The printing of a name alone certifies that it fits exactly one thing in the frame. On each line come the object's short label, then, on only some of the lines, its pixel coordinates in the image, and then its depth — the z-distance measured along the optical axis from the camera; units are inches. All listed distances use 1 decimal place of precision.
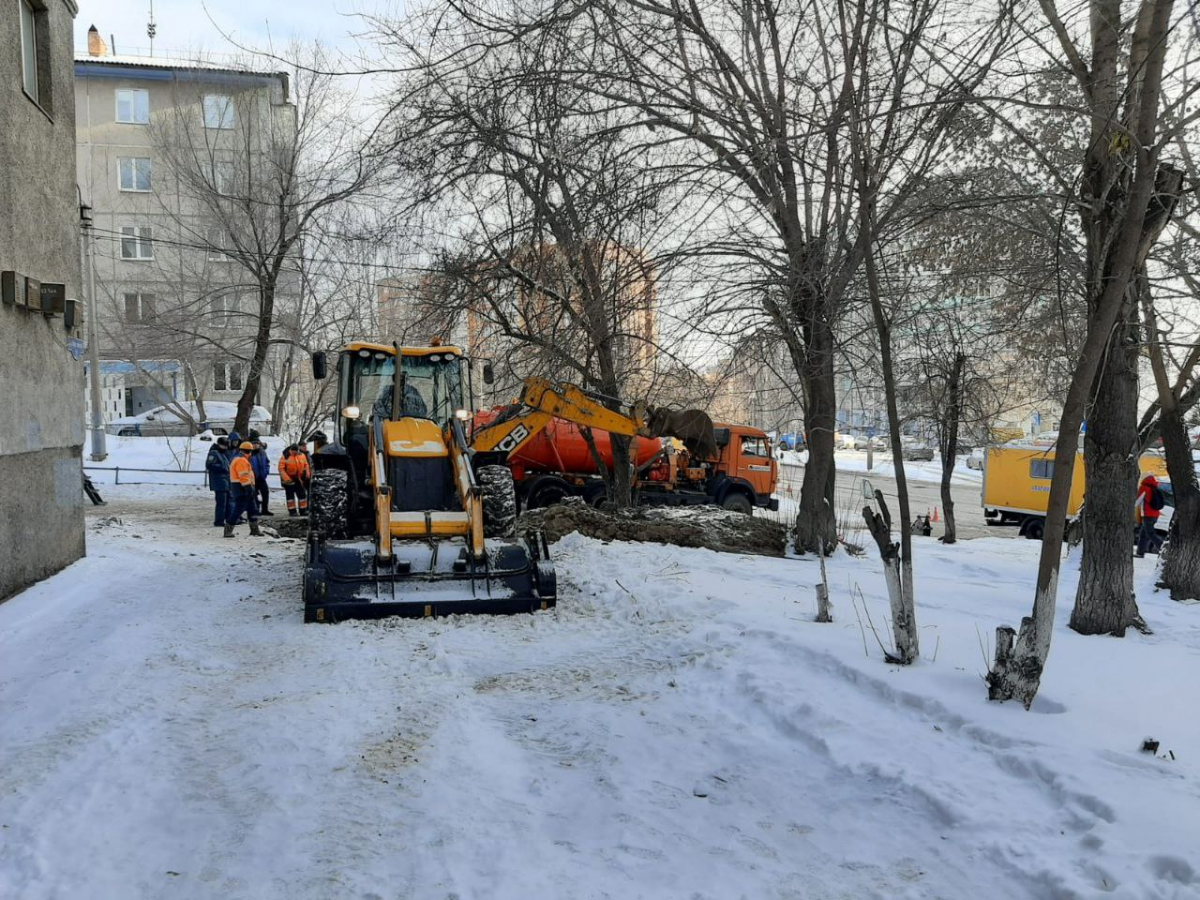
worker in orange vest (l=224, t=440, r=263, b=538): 584.1
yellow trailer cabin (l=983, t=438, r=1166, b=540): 959.6
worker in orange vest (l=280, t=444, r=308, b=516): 719.1
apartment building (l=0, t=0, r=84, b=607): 347.9
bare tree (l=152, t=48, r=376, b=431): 880.3
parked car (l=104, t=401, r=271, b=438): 1392.7
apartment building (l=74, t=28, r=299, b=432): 935.7
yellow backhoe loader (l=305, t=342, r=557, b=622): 330.3
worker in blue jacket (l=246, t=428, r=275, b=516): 662.5
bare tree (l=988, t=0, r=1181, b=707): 201.6
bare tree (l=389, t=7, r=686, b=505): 307.7
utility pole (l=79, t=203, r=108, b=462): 1008.9
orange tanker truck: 858.1
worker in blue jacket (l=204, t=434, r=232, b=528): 612.1
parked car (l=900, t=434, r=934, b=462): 1636.3
